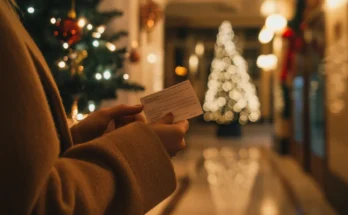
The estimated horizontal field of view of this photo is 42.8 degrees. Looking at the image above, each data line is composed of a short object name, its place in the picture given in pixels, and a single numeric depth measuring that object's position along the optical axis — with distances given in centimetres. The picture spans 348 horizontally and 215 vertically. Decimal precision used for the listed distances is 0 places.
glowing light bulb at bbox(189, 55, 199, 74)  1524
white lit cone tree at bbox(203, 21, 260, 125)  1221
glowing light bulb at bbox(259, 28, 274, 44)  777
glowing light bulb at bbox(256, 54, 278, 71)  946
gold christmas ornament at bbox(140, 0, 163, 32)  555
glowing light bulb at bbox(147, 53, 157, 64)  593
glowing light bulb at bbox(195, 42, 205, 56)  1526
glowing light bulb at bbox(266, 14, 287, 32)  634
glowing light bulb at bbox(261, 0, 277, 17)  695
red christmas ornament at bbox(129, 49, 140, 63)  413
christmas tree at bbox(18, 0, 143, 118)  244
